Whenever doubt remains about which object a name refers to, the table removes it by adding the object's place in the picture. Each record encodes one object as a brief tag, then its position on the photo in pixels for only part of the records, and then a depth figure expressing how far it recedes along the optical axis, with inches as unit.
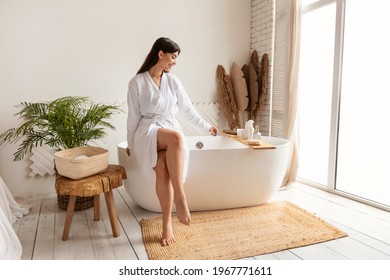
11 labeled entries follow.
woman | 83.4
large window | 113.9
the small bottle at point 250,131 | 120.7
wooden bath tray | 105.5
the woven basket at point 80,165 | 84.7
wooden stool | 83.8
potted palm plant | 108.5
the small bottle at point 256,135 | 126.3
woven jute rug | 81.3
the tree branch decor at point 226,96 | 161.5
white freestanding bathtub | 104.1
